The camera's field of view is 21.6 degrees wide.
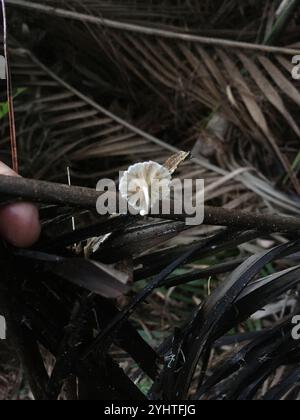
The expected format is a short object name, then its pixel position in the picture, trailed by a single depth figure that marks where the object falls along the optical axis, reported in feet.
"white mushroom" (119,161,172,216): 0.82
